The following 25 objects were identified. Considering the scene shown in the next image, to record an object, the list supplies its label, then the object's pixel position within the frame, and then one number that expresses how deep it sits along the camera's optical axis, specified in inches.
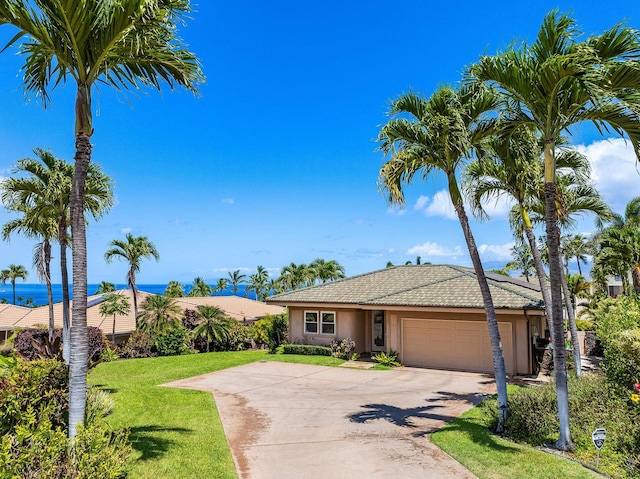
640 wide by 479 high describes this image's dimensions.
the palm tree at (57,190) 575.8
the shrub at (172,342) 1047.6
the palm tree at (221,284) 3730.1
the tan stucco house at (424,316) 706.8
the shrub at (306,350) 927.0
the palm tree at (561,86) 306.2
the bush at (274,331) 1059.9
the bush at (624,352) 345.1
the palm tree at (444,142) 398.9
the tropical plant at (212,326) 1076.5
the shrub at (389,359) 799.1
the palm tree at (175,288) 2622.0
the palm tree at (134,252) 1380.4
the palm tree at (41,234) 680.4
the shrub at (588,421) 299.4
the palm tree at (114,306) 1146.7
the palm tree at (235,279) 4163.4
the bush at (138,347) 1039.7
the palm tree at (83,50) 243.6
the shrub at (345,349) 891.4
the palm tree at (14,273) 3429.4
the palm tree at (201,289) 3133.6
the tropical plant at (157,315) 1066.1
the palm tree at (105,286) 2506.2
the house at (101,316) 1216.2
